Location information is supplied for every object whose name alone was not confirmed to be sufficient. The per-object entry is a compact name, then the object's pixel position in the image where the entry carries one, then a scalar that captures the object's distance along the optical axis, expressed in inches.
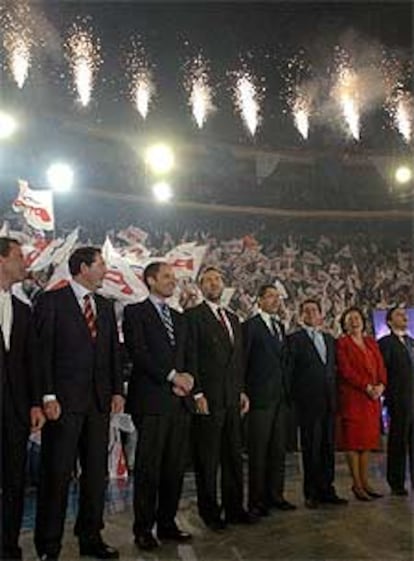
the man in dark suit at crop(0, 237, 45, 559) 122.3
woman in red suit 190.2
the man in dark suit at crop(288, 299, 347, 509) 185.9
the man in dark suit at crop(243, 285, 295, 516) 175.3
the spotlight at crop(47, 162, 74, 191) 471.2
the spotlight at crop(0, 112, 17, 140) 418.1
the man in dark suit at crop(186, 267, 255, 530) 155.9
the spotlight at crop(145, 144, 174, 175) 521.0
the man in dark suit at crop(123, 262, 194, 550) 142.8
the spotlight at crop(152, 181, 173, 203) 541.0
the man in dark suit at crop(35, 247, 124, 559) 127.1
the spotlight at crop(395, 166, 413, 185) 590.7
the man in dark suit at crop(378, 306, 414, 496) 201.3
